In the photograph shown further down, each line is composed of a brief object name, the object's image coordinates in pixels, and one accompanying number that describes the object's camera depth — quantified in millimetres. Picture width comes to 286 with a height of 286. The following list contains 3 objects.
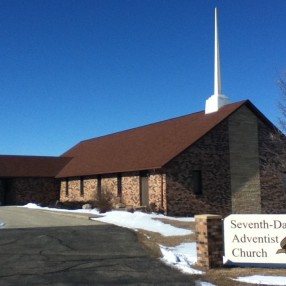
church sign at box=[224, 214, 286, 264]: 10320
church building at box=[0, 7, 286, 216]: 26156
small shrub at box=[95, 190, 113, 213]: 26781
